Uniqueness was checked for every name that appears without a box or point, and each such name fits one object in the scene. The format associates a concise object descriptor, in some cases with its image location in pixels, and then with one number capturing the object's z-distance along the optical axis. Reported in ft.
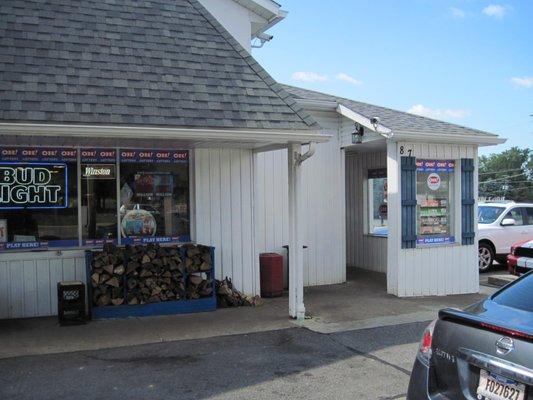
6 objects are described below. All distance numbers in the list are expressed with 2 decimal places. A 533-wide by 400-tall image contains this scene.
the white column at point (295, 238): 26.50
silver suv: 46.44
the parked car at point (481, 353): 10.11
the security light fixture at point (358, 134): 34.60
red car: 36.17
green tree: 258.16
